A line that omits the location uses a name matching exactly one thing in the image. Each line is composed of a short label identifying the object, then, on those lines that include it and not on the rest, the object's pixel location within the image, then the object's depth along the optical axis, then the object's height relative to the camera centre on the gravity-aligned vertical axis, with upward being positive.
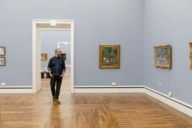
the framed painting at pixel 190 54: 7.44 +0.11
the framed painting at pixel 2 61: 11.66 -0.07
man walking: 9.59 -0.35
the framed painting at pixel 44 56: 21.42 +0.22
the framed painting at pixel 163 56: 9.01 +0.10
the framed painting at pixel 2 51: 11.67 +0.31
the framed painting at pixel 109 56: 12.02 +0.10
